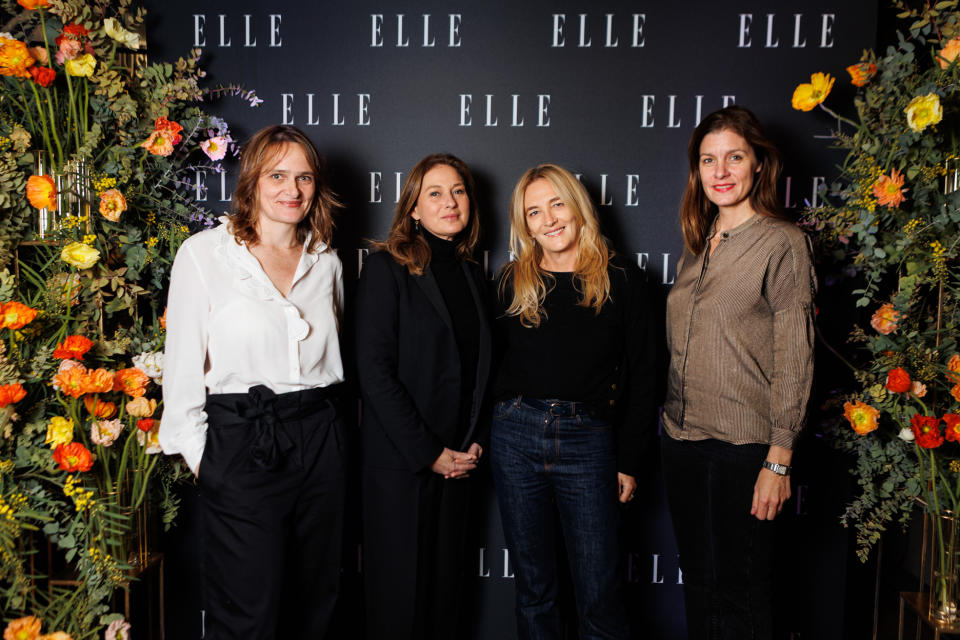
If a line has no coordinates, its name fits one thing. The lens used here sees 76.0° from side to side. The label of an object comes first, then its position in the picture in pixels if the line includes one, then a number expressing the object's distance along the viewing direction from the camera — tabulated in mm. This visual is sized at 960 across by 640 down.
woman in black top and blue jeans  1752
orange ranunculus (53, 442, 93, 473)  1668
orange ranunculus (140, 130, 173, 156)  1895
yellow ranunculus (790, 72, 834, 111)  1916
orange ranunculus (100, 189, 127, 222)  1841
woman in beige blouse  1583
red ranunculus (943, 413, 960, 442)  1677
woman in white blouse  1586
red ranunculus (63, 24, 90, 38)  1829
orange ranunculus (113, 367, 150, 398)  1817
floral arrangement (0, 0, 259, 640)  1706
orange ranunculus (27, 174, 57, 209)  1748
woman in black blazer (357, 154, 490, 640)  1766
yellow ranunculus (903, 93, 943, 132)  1650
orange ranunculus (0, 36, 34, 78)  1730
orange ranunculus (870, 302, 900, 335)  1843
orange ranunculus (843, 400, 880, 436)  1835
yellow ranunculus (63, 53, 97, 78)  1826
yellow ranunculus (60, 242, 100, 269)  1778
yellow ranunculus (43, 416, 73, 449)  1691
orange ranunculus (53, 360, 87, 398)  1688
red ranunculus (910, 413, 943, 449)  1710
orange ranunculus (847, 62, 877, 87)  1890
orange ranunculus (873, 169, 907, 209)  1761
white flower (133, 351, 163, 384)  1900
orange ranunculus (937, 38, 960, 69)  1716
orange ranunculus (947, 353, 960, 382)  1733
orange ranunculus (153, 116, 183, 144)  1917
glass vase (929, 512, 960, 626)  1817
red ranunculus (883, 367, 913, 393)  1735
